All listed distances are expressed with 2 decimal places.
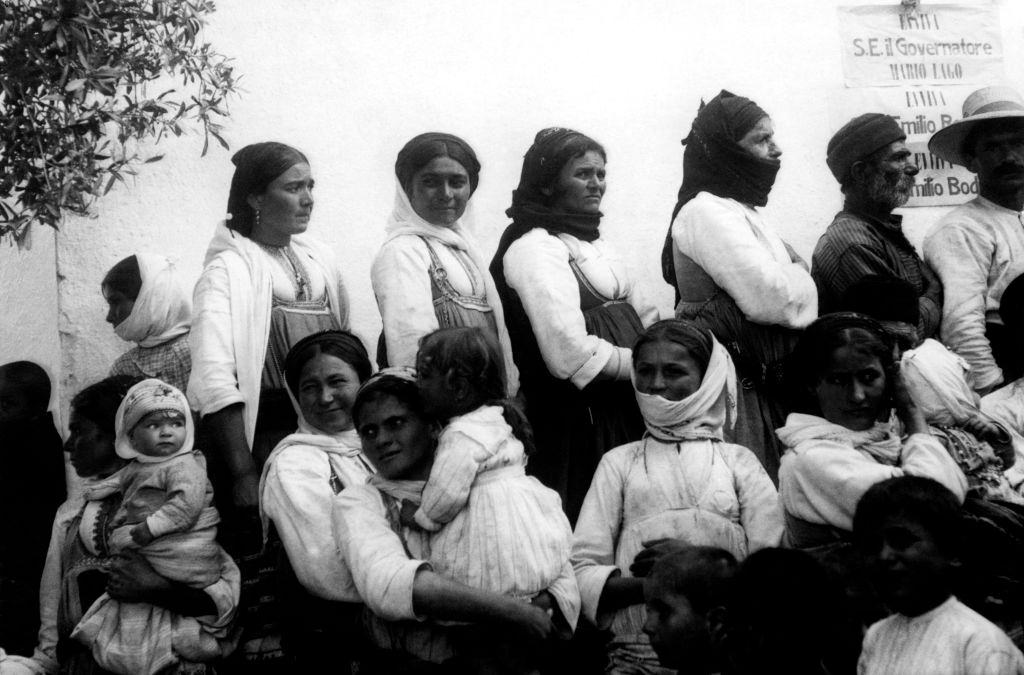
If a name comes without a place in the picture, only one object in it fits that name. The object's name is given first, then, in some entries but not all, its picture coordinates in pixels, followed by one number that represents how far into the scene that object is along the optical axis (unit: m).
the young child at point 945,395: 4.93
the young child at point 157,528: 4.72
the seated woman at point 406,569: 4.12
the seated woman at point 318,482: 4.52
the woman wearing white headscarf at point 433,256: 5.44
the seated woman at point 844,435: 4.41
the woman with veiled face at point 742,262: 5.44
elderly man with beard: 5.83
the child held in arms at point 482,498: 4.25
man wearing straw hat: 5.84
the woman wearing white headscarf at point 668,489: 4.48
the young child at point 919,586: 3.74
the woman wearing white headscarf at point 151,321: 5.74
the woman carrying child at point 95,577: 4.75
